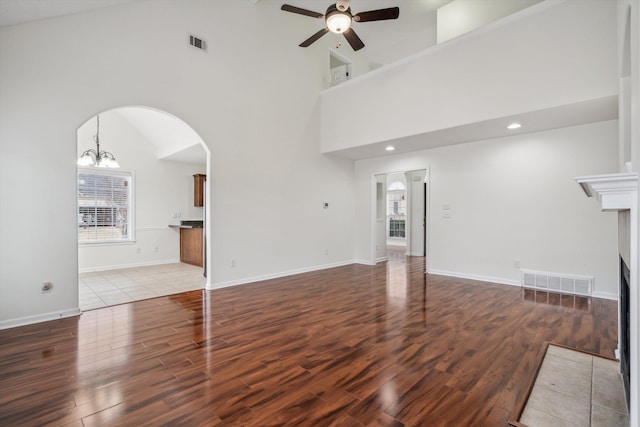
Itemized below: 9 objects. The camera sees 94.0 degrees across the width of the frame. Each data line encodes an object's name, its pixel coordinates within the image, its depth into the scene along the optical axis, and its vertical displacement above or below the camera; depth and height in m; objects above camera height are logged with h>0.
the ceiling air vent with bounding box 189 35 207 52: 4.50 +2.63
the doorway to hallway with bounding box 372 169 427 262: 7.41 -0.13
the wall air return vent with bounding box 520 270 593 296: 4.30 -1.04
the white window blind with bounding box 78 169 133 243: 6.45 +0.18
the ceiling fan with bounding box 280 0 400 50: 3.27 +2.24
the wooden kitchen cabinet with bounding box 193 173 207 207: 7.67 +0.65
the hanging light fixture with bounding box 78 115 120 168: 5.69 +1.08
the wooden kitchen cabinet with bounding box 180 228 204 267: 6.82 -0.77
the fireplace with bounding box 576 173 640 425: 1.26 +0.02
